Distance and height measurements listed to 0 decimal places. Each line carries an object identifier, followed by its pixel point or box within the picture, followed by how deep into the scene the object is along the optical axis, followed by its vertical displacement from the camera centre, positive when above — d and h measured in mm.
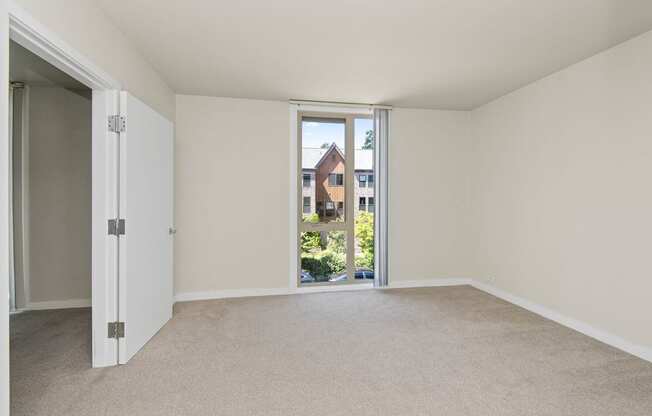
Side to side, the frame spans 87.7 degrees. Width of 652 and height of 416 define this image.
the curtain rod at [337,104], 4234 +1287
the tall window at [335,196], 4491 +121
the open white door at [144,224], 2461 -168
